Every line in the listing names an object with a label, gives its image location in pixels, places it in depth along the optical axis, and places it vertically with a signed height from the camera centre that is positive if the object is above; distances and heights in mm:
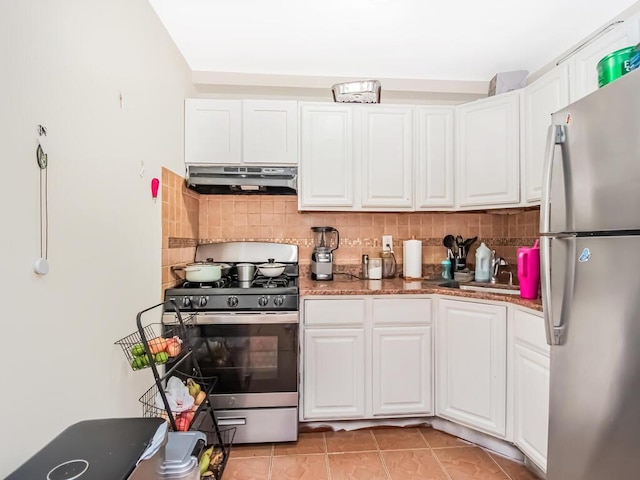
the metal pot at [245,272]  2244 -220
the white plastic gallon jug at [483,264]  2406 -172
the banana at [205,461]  1564 -1029
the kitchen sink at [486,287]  2074 -309
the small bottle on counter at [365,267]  2697 -220
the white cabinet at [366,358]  2139 -747
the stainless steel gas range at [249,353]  1977 -668
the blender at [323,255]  2557 -118
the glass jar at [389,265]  2727 -204
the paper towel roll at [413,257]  2651 -136
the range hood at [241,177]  2365 +430
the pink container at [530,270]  1828 -166
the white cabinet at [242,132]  2402 +758
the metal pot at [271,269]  2318 -206
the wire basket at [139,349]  1401 -477
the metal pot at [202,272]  2051 -205
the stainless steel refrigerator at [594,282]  1030 -141
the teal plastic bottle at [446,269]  2643 -229
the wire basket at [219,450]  1670 -1136
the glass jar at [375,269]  2652 -230
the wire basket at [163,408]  1604 -836
